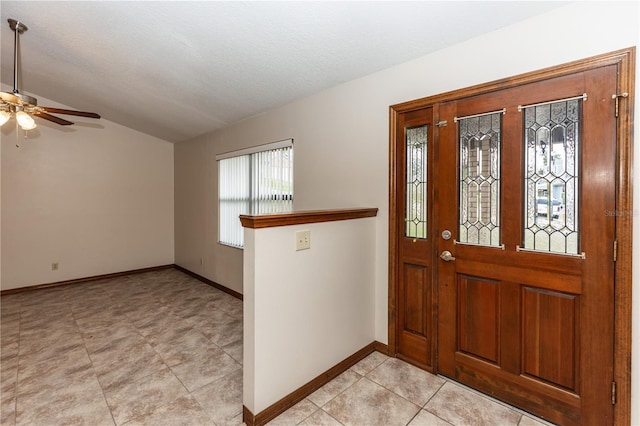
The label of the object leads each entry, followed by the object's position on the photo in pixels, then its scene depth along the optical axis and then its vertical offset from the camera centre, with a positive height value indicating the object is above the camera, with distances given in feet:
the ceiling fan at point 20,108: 7.62 +2.81
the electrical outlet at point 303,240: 6.38 -0.65
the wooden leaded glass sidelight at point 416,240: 7.41 -0.78
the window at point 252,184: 11.48 +1.14
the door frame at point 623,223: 4.97 -0.22
